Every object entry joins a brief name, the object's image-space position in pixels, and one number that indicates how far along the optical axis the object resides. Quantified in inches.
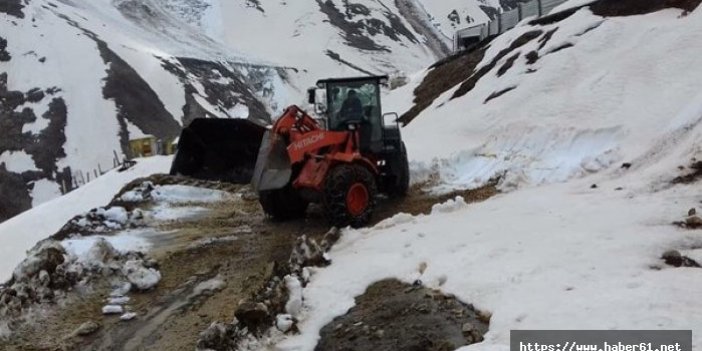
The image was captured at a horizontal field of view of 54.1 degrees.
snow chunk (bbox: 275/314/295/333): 240.2
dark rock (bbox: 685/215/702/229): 261.1
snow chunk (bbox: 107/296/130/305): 296.2
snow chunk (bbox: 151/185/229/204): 595.2
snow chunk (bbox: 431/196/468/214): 396.8
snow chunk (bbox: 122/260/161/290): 316.5
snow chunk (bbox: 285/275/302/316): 252.1
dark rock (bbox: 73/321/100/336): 265.6
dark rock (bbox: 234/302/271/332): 237.3
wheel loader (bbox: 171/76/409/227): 408.8
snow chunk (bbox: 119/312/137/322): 278.5
